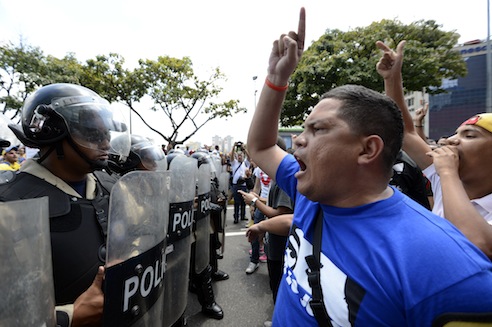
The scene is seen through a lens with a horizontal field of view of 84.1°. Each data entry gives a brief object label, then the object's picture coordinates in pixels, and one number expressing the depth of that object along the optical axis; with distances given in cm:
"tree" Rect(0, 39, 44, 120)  1492
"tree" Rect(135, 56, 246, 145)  1903
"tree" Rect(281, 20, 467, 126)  1313
